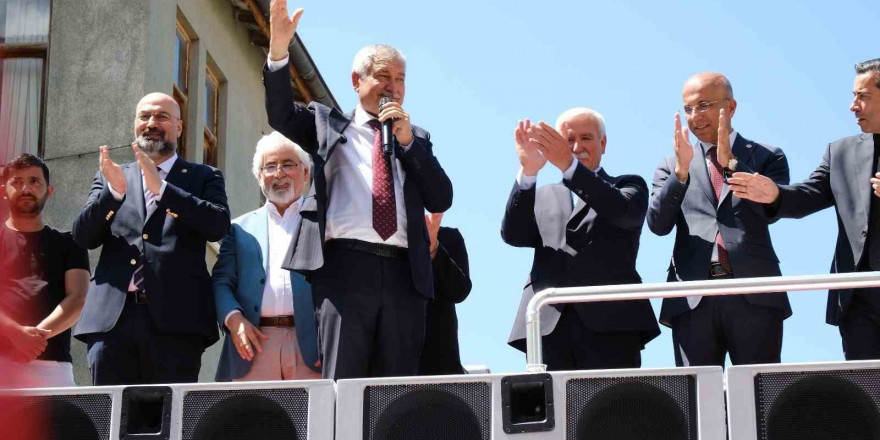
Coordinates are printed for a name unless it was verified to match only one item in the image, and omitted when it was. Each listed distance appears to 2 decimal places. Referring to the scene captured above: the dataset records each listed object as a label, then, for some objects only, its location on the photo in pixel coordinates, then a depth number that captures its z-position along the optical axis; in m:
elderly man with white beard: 6.50
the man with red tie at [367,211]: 5.86
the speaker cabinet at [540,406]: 4.80
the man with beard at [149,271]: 6.37
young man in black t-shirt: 6.72
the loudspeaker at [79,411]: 5.02
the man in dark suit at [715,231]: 6.07
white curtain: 11.71
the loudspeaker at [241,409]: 4.95
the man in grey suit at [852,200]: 6.02
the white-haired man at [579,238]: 6.29
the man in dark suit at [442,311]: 6.81
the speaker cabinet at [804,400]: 4.71
